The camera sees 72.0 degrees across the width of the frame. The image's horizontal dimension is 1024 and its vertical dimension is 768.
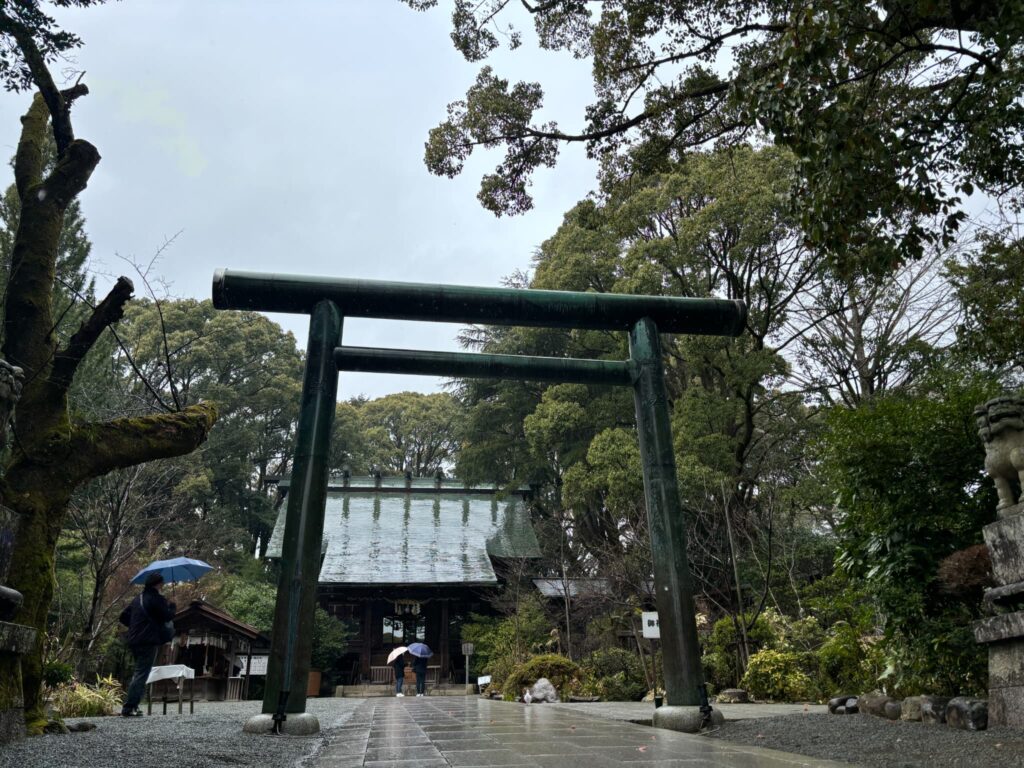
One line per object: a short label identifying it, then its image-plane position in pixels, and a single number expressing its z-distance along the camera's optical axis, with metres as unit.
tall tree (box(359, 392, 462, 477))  37.53
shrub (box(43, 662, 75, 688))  8.82
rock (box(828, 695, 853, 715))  6.45
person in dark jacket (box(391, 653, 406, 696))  19.38
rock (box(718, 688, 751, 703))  10.54
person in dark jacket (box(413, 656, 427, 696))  18.75
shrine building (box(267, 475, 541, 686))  21.69
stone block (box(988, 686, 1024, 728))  4.12
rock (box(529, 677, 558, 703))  12.36
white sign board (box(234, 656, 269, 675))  14.43
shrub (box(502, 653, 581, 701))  13.32
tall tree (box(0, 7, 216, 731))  5.34
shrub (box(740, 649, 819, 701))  10.02
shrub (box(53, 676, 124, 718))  8.89
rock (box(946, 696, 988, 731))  4.40
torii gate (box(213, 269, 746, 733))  5.25
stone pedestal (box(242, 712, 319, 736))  5.09
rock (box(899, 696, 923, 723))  5.12
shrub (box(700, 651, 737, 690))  11.95
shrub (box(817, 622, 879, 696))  7.93
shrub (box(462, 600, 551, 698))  17.06
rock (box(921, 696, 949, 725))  4.84
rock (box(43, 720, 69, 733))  5.40
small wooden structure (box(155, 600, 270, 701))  14.98
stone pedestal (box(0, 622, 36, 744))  4.11
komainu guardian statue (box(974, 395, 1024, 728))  4.23
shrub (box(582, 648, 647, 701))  13.29
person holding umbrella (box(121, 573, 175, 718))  8.31
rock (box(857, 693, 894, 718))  5.62
